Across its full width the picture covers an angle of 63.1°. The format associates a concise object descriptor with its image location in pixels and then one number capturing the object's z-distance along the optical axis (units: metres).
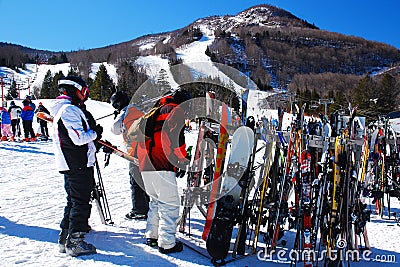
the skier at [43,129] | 14.43
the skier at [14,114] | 13.22
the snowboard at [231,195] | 3.59
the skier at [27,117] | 12.91
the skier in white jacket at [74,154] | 3.40
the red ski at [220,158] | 3.84
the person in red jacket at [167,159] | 3.57
